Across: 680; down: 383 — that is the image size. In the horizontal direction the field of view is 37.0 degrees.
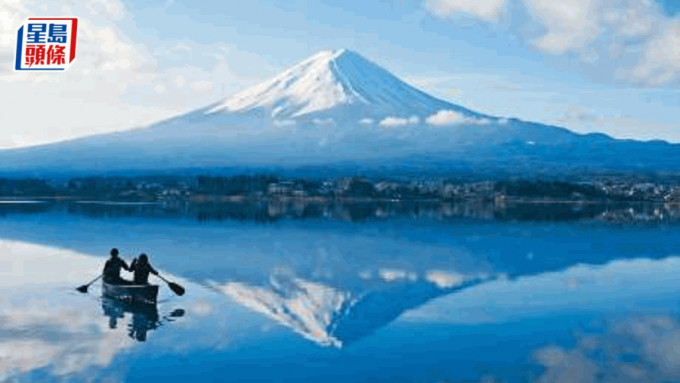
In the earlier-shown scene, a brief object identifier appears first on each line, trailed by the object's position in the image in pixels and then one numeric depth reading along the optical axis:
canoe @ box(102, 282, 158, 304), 16.56
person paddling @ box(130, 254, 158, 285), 17.19
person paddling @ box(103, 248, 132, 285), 17.67
